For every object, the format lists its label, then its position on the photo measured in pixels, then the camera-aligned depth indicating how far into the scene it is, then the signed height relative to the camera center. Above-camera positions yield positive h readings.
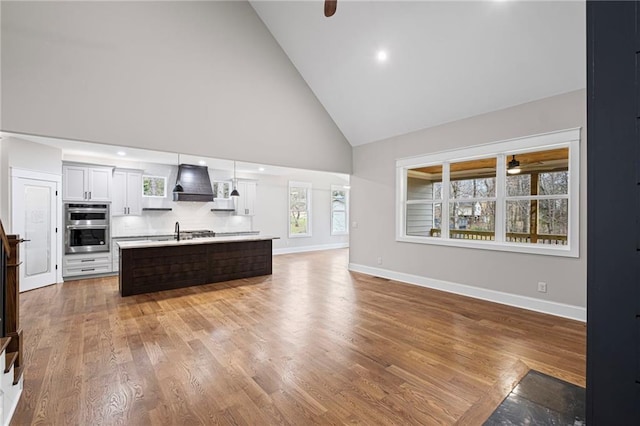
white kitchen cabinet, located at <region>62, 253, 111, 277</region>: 5.79 -1.04
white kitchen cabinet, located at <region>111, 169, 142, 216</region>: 6.46 +0.47
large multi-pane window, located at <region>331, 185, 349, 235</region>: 11.05 +0.11
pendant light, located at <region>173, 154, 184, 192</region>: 6.61 +0.57
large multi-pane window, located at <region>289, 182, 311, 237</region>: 9.91 +0.12
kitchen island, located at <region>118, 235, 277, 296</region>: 4.85 -0.92
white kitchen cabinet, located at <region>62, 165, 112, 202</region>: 5.81 +0.63
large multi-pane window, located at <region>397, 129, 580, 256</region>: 3.90 +0.24
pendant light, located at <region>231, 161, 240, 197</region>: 7.43 +0.83
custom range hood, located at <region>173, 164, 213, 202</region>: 7.29 +0.76
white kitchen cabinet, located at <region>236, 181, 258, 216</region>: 8.53 +0.41
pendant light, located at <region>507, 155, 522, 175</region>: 4.34 +0.68
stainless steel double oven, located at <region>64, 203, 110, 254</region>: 5.81 -0.29
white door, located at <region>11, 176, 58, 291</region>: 4.95 -0.24
